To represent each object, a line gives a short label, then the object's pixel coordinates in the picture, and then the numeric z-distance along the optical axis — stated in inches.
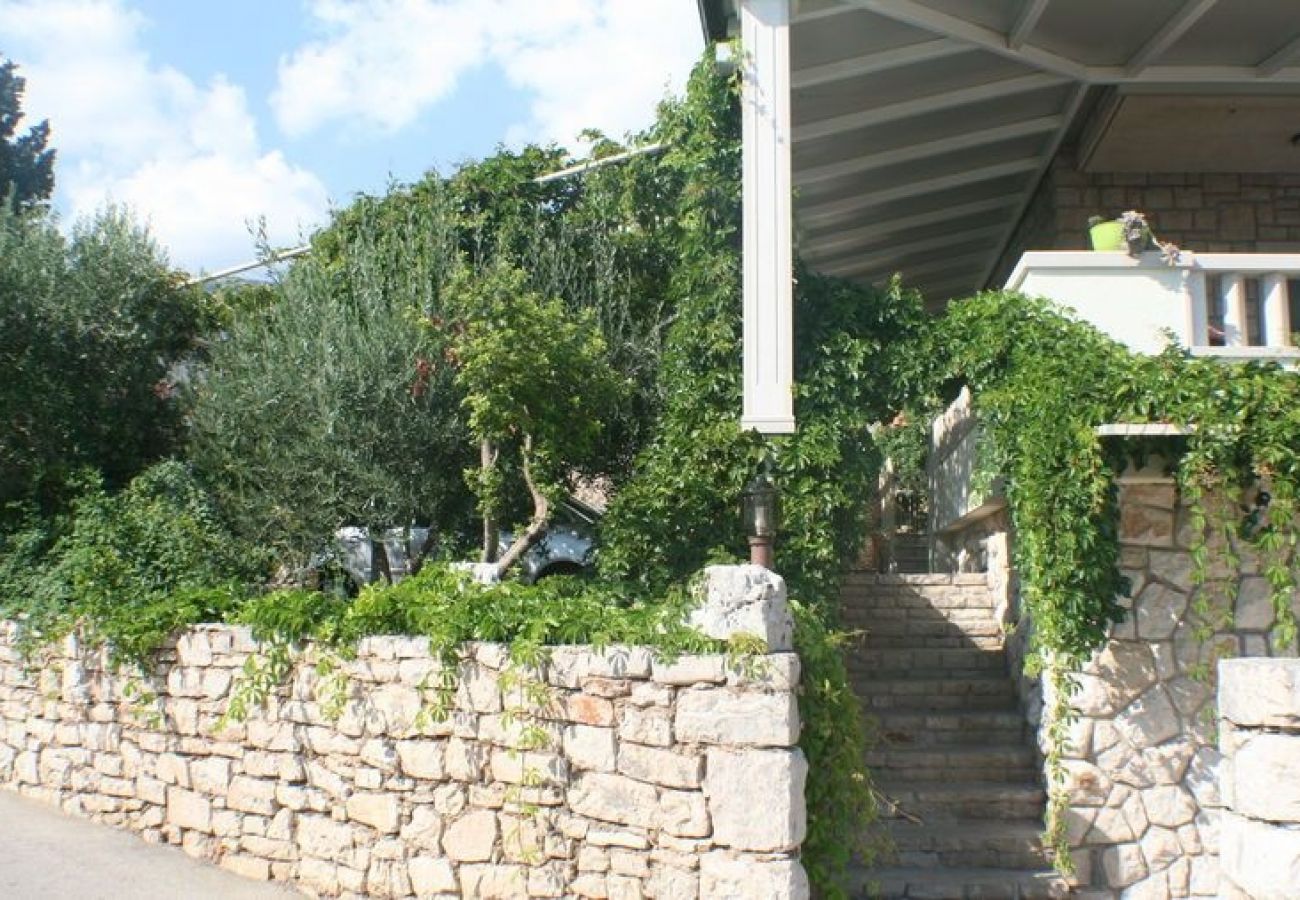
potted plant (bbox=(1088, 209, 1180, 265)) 260.5
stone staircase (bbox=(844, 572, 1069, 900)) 252.8
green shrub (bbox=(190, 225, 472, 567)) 322.0
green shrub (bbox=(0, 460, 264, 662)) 282.0
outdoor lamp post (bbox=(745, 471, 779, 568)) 257.6
